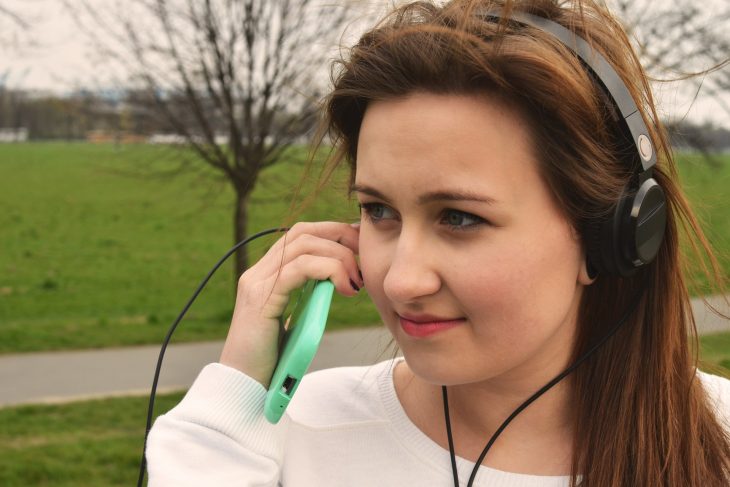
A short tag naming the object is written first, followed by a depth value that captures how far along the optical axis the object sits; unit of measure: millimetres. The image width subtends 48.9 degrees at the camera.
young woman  1321
